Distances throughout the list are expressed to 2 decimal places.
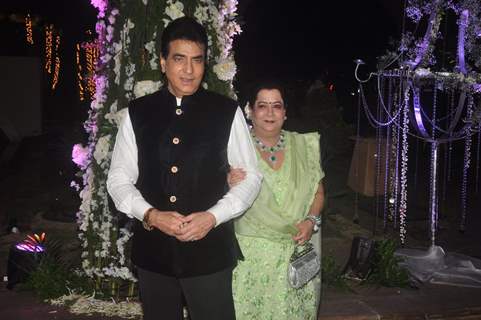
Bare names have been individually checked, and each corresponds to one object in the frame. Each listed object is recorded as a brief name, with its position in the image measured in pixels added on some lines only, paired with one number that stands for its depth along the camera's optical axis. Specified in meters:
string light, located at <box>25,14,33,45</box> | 20.09
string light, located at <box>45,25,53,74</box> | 21.05
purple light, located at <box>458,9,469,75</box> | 5.00
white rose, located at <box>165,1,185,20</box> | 3.59
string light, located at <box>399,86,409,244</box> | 5.19
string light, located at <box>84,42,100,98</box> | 18.91
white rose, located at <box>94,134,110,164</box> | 3.74
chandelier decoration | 4.98
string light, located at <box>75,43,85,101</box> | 21.33
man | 2.10
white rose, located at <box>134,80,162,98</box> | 3.62
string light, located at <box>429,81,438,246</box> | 5.10
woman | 2.79
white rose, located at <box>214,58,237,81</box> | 3.69
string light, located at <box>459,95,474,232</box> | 5.47
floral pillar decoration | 3.65
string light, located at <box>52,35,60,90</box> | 22.00
